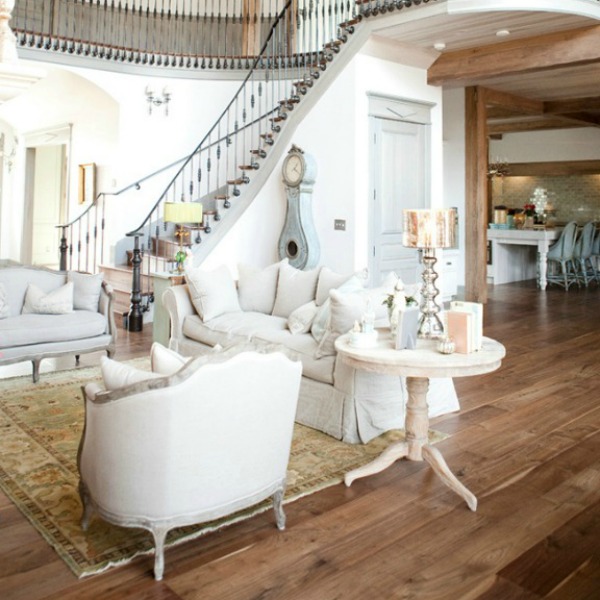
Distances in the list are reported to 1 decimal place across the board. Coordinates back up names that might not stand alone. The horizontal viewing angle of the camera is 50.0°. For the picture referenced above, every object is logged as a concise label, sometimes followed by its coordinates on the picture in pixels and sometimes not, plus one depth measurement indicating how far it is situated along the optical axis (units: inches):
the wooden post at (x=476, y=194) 377.4
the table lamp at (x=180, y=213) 249.1
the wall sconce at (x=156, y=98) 378.8
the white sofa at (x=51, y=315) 202.2
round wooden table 117.7
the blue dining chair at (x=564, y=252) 439.2
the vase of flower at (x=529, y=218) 476.4
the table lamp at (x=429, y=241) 130.7
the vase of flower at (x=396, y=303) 135.6
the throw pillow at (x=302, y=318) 186.2
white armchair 94.0
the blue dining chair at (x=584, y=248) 453.4
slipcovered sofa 155.3
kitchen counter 442.6
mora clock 288.0
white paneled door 293.9
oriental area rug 105.6
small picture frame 399.9
